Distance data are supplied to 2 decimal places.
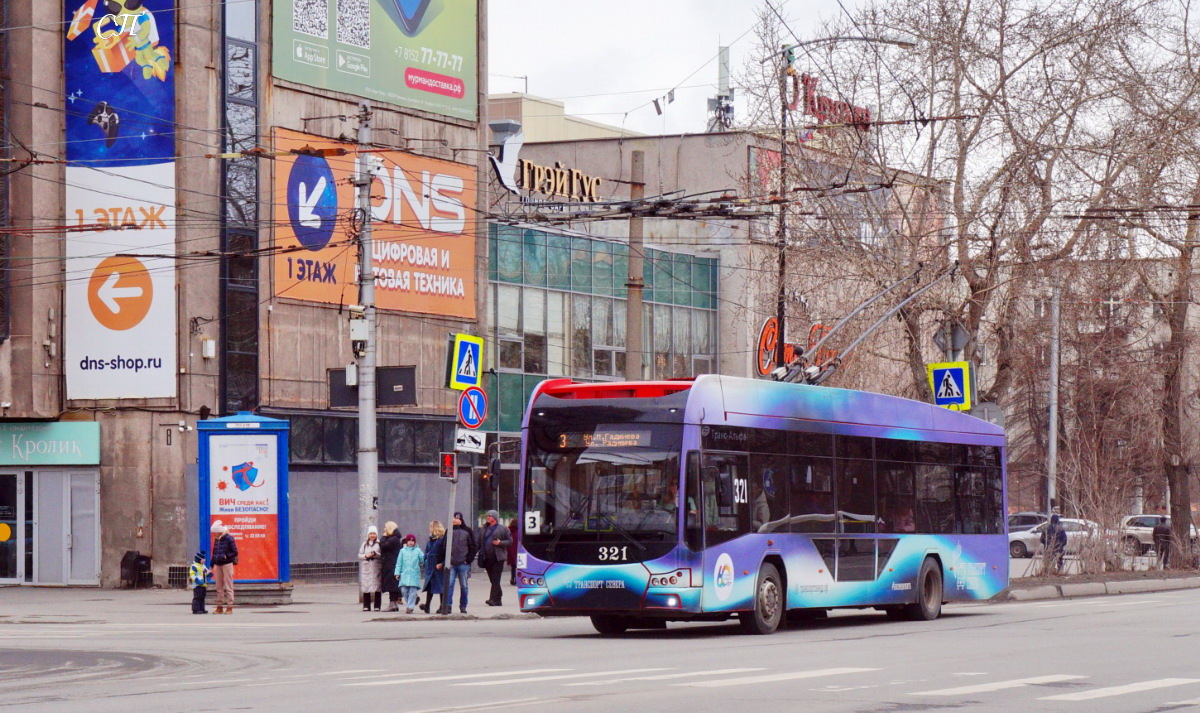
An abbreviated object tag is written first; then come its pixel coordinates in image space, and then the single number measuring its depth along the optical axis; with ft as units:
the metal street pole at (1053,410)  169.27
